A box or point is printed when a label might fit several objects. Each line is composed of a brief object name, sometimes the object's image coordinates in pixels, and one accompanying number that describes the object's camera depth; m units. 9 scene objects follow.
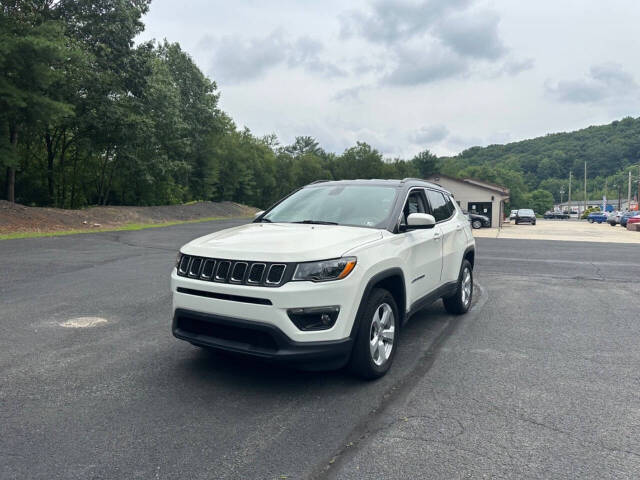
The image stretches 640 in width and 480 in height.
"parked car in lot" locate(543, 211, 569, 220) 90.97
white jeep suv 3.60
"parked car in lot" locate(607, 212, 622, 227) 49.71
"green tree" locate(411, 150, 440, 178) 92.00
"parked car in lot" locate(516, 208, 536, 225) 51.51
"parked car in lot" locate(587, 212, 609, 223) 66.75
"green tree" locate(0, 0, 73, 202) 21.31
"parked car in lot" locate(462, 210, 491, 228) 37.41
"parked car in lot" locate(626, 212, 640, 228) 37.28
